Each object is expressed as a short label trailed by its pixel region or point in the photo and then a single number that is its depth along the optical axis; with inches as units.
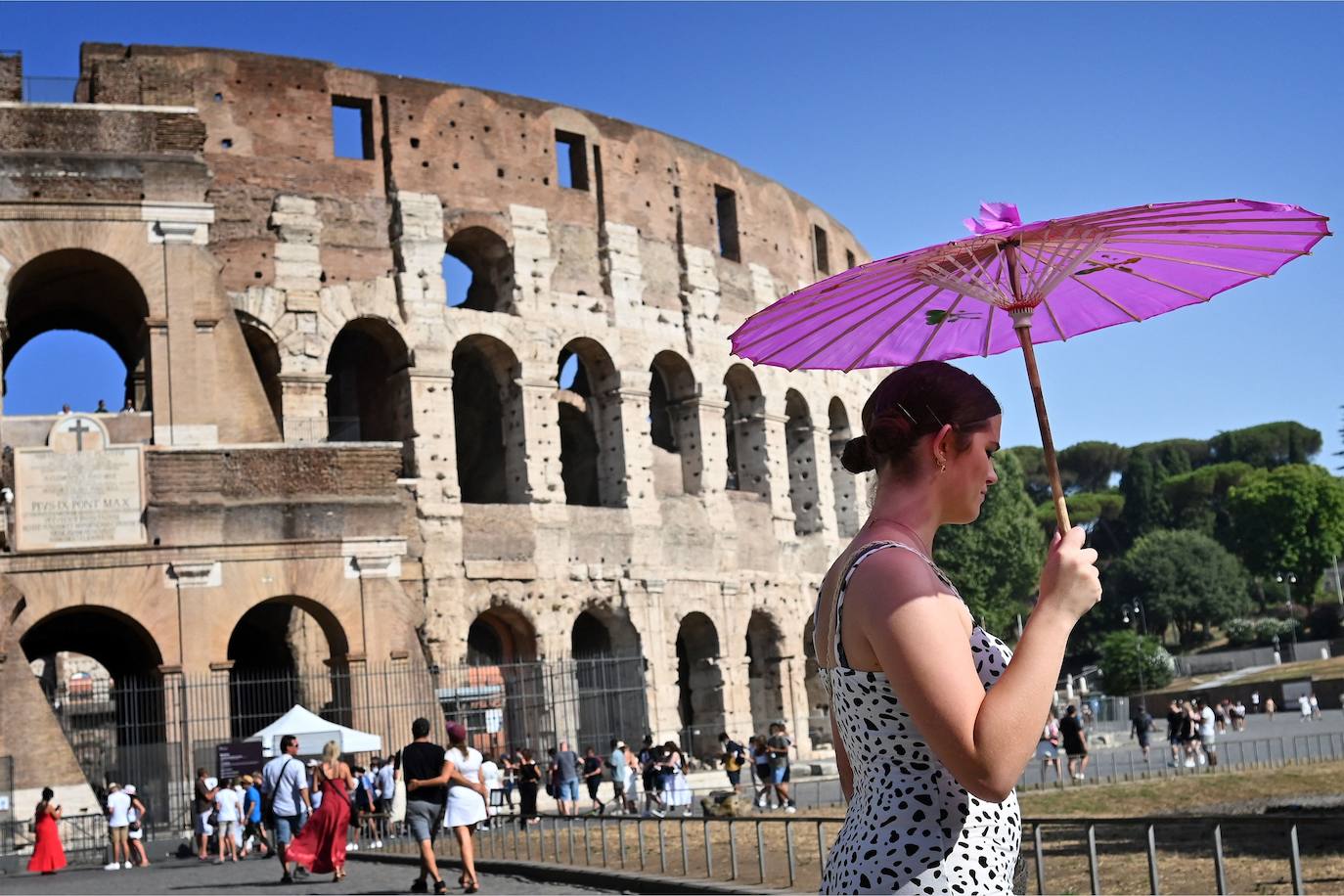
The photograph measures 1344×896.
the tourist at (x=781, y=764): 754.2
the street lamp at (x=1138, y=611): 2514.8
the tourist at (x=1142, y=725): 1042.0
